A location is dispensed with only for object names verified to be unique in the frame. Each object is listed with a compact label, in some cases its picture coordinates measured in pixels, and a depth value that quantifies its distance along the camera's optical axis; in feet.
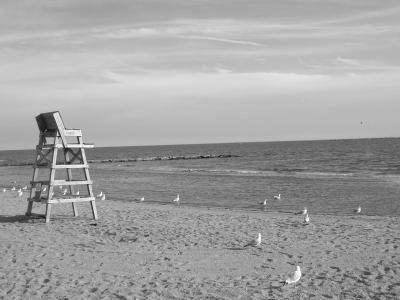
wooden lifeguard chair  43.60
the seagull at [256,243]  37.09
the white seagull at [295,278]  26.94
